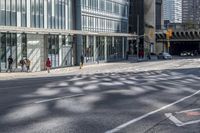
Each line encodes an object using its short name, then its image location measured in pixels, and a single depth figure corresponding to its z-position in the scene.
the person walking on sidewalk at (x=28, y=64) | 29.63
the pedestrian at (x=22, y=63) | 29.65
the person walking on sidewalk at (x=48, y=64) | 29.33
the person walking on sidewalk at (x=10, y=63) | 28.58
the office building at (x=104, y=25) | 42.84
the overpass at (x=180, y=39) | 82.30
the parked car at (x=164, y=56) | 59.57
